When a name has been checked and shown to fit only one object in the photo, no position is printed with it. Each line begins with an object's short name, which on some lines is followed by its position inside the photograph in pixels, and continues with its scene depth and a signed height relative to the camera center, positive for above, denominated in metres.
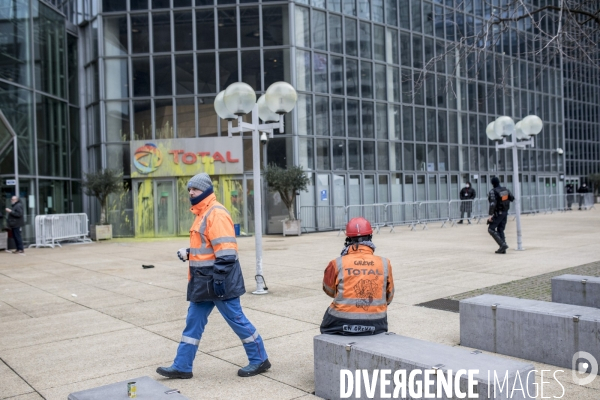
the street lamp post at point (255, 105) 10.51 +1.72
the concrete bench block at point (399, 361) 4.00 -1.16
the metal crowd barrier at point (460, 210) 27.36 -0.62
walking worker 5.30 -0.70
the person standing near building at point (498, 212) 14.45 -0.40
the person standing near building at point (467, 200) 27.67 -0.18
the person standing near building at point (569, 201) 37.81 -0.47
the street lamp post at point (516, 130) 15.89 +1.73
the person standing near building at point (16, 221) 19.03 -0.38
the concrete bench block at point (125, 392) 3.93 -1.25
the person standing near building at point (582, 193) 38.44 +0.01
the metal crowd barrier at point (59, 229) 20.83 -0.75
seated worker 4.93 -0.71
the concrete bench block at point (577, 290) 7.25 -1.19
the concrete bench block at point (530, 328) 5.55 -1.30
